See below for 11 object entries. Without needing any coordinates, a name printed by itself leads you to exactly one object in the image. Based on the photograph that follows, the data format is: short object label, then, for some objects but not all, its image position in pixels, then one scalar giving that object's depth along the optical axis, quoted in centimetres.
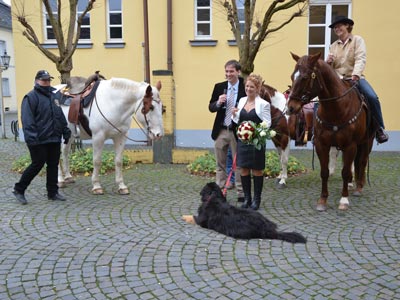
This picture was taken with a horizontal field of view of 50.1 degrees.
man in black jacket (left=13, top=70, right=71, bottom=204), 641
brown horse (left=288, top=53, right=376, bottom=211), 562
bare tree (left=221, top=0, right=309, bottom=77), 871
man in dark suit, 661
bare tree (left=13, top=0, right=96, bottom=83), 946
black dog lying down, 501
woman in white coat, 602
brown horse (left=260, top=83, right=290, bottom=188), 791
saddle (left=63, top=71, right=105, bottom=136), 730
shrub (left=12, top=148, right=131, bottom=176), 913
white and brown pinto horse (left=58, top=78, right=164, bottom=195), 696
